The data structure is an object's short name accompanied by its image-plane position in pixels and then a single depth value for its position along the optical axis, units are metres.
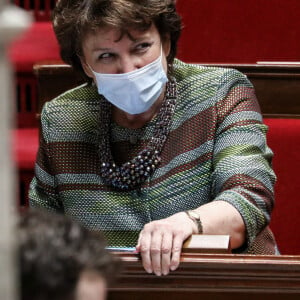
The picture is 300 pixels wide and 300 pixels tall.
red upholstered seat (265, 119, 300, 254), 7.03
